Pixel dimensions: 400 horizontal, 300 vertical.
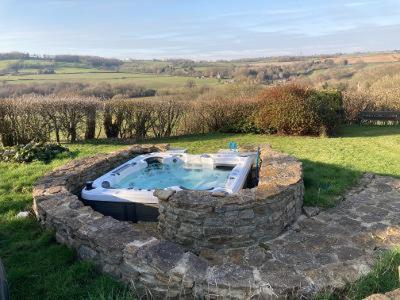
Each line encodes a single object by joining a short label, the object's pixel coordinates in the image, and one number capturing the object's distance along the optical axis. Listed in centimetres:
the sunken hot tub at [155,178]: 570
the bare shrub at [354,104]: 1609
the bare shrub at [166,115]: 1364
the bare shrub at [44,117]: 1166
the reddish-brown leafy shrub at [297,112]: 1302
